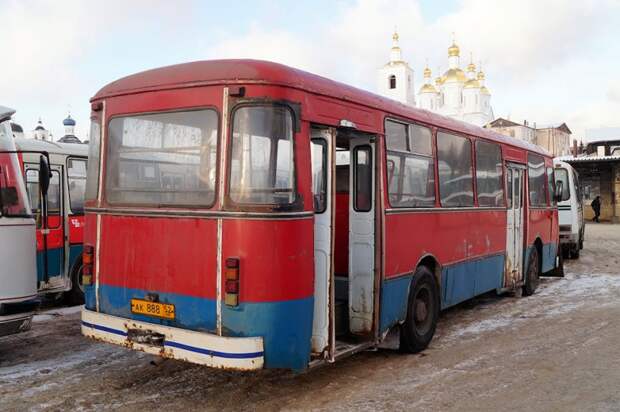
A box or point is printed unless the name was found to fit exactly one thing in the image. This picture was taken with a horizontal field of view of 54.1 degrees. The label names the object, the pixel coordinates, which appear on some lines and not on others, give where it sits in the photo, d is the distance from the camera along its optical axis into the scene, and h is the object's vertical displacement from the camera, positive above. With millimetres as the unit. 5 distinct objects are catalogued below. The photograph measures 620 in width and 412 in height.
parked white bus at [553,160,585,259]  16917 -204
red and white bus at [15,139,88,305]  9820 -84
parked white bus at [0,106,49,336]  6109 -367
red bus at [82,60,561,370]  4801 -72
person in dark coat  36834 +36
